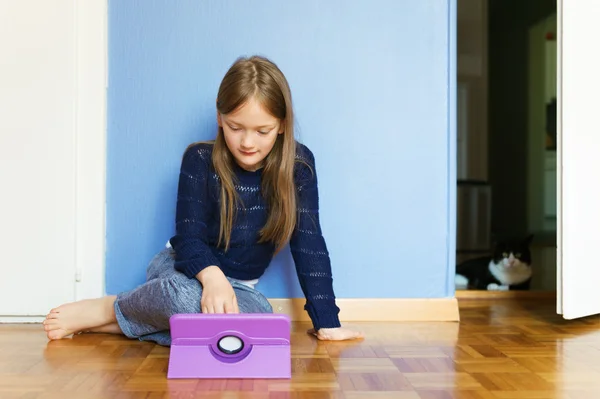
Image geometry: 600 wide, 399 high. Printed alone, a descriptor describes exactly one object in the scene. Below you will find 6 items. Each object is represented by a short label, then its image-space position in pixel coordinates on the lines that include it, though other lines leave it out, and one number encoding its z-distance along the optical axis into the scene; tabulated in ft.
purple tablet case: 3.54
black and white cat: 8.34
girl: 4.29
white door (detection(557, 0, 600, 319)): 5.43
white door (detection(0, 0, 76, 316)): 5.24
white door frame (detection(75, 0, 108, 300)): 5.32
